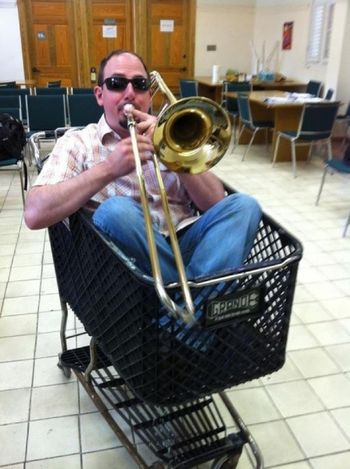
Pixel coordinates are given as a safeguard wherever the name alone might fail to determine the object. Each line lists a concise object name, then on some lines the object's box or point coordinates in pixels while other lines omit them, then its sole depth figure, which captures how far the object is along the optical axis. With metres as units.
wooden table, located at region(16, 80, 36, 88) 6.71
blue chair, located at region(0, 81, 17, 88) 6.19
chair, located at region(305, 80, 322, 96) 6.49
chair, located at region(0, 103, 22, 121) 4.61
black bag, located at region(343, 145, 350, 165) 3.60
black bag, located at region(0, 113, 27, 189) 3.57
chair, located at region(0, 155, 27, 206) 3.63
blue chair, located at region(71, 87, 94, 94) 5.88
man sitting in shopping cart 1.21
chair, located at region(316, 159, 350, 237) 3.52
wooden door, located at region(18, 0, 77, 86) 7.66
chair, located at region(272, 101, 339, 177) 4.70
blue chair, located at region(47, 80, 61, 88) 6.54
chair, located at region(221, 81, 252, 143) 6.59
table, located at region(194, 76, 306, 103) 7.20
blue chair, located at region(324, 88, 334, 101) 6.10
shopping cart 1.06
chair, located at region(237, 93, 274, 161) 5.53
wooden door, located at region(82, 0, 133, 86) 7.87
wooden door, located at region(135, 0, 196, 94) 7.96
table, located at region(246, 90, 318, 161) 5.24
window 6.32
